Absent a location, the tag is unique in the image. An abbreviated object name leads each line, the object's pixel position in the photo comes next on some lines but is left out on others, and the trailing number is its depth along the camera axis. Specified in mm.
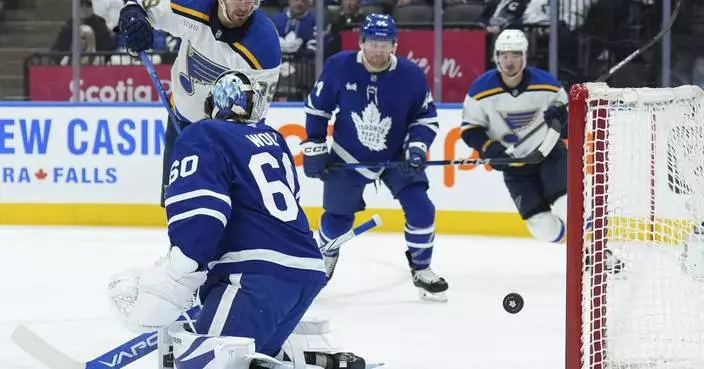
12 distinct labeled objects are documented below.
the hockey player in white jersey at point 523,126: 10570
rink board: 13914
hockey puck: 8531
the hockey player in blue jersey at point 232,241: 5145
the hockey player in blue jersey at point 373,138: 9539
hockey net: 5746
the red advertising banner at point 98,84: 14187
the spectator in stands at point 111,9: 8227
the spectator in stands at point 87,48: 14195
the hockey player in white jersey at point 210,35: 7680
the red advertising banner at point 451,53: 13641
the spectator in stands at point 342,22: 13844
